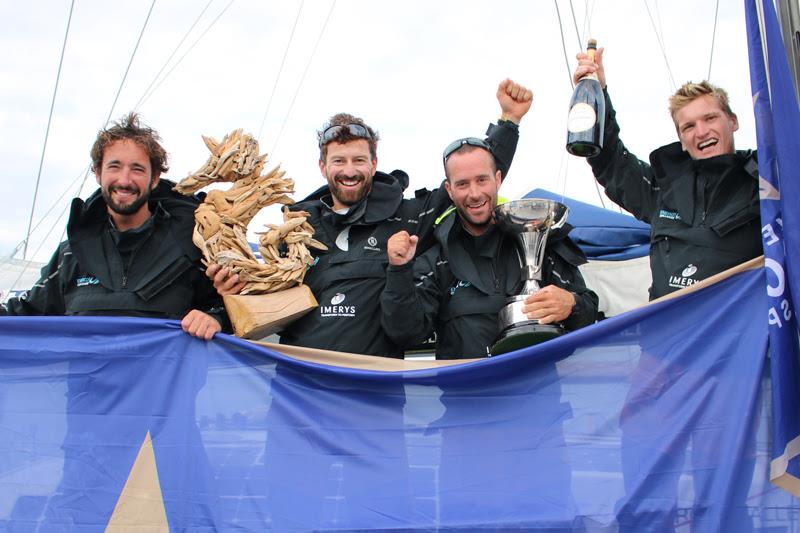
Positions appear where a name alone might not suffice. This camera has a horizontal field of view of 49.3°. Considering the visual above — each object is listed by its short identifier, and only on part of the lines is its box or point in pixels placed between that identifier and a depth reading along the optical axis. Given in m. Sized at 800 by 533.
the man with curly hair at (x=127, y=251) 3.48
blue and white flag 2.45
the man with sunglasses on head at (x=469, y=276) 3.22
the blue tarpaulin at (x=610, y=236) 5.95
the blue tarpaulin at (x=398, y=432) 2.59
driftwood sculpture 3.29
